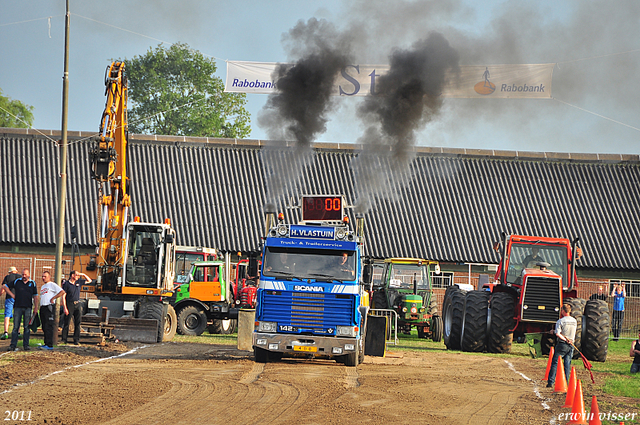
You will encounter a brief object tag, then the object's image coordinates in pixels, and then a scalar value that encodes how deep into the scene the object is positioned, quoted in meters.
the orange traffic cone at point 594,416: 9.51
